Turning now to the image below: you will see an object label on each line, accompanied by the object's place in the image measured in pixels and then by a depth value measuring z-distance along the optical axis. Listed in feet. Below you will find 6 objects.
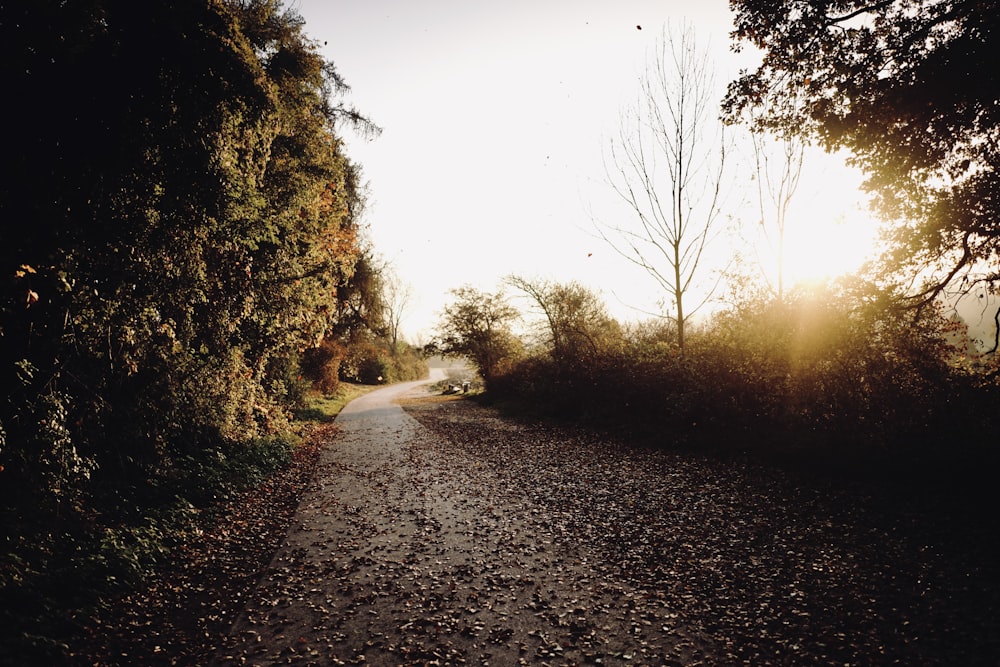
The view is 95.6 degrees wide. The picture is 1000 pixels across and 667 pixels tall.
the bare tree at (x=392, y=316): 201.86
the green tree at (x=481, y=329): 103.76
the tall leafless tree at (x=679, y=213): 45.21
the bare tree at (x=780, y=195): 50.11
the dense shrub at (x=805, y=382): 26.76
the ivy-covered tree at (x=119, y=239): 17.72
